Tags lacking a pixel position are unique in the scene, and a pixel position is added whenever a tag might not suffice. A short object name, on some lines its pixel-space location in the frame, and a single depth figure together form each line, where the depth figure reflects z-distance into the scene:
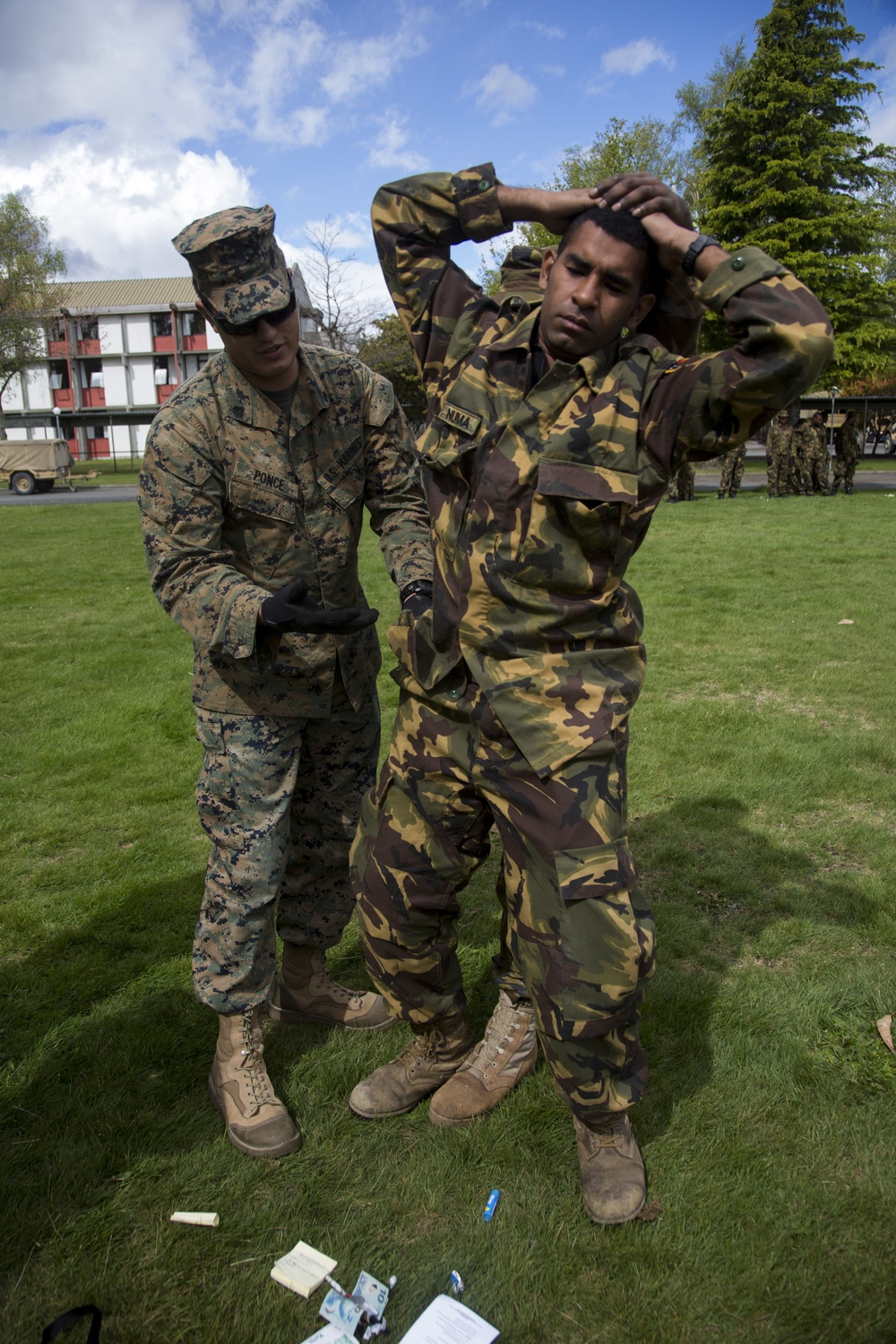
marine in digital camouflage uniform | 2.74
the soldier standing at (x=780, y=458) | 23.05
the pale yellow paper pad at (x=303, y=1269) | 2.37
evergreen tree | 27.44
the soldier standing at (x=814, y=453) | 23.27
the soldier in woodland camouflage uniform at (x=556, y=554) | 2.33
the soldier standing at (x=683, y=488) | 22.77
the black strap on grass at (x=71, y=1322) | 2.18
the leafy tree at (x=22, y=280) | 41.38
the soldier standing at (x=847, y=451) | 23.66
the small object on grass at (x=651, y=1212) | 2.57
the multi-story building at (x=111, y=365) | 52.59
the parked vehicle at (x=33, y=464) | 30.81
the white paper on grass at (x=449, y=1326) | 2.23
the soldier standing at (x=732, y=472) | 22.80
